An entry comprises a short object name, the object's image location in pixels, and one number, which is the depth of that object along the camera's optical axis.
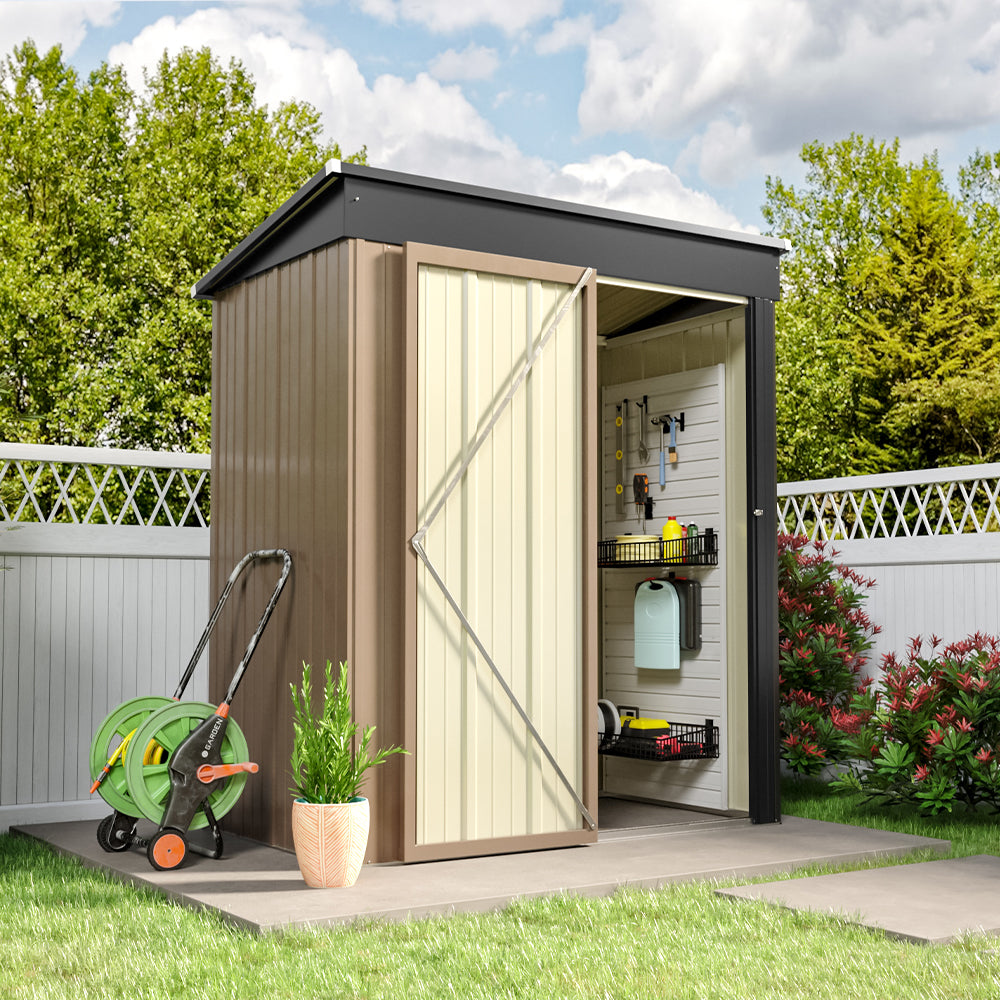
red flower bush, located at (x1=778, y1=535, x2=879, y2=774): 6.98
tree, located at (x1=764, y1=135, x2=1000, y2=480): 17.67
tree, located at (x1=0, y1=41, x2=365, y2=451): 14.95
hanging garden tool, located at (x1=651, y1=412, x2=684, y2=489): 6.62
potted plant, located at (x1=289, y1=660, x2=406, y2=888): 4.44
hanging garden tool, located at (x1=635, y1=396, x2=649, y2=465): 6.89
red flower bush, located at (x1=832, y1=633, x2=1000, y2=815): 5.91
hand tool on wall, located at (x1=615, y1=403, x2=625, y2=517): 7.09
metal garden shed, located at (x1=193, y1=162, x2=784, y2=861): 5.02
